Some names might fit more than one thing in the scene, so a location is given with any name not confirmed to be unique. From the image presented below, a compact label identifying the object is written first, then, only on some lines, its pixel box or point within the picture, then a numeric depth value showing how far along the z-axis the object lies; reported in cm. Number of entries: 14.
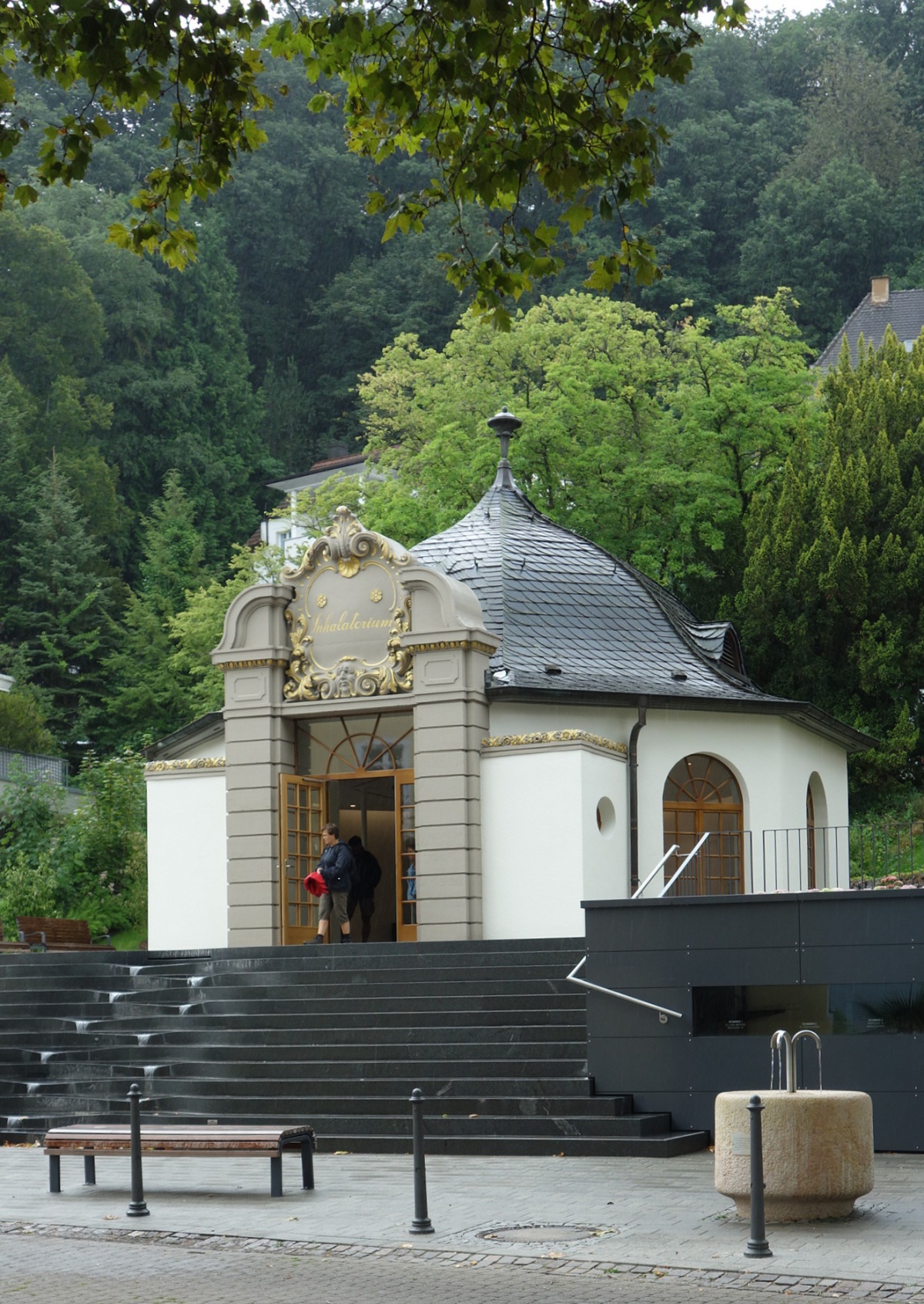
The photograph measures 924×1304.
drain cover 1079
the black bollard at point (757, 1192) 988
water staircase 1561
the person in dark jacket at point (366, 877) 2414
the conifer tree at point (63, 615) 5262
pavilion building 2169
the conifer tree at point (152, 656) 5050
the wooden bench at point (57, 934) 2752
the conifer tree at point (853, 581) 3200
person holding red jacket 2175
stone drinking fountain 1088
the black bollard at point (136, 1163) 1191
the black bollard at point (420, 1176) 1094
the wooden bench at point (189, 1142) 1245
